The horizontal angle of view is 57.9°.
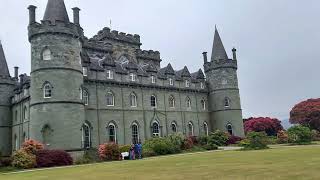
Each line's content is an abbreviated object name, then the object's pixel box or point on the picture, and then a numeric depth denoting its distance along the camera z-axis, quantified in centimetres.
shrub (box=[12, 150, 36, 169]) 2193
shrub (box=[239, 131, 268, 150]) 2741
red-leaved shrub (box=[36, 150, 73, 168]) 2301
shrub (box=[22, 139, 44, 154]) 2337
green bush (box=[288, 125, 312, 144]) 3101
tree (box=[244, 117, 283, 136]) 5704
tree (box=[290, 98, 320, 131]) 5407
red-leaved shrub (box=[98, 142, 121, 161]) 2570
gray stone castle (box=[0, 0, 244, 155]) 2790
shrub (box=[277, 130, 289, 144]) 3568
